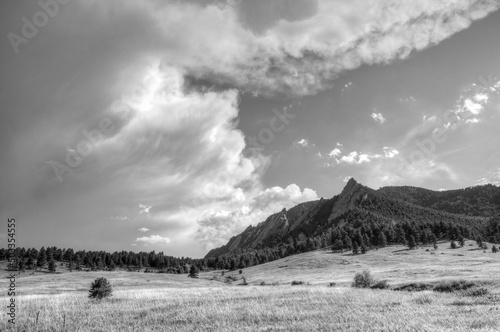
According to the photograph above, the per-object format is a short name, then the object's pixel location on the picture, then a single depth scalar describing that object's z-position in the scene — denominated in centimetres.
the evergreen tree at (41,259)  17425
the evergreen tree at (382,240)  16100
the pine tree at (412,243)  14225
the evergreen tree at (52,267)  15500
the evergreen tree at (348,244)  15950
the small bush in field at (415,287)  3866
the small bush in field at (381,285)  4334
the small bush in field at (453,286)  3342
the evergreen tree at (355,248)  14762
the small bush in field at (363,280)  4669
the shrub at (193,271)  12409
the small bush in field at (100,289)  3162
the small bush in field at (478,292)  2688
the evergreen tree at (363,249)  14681
